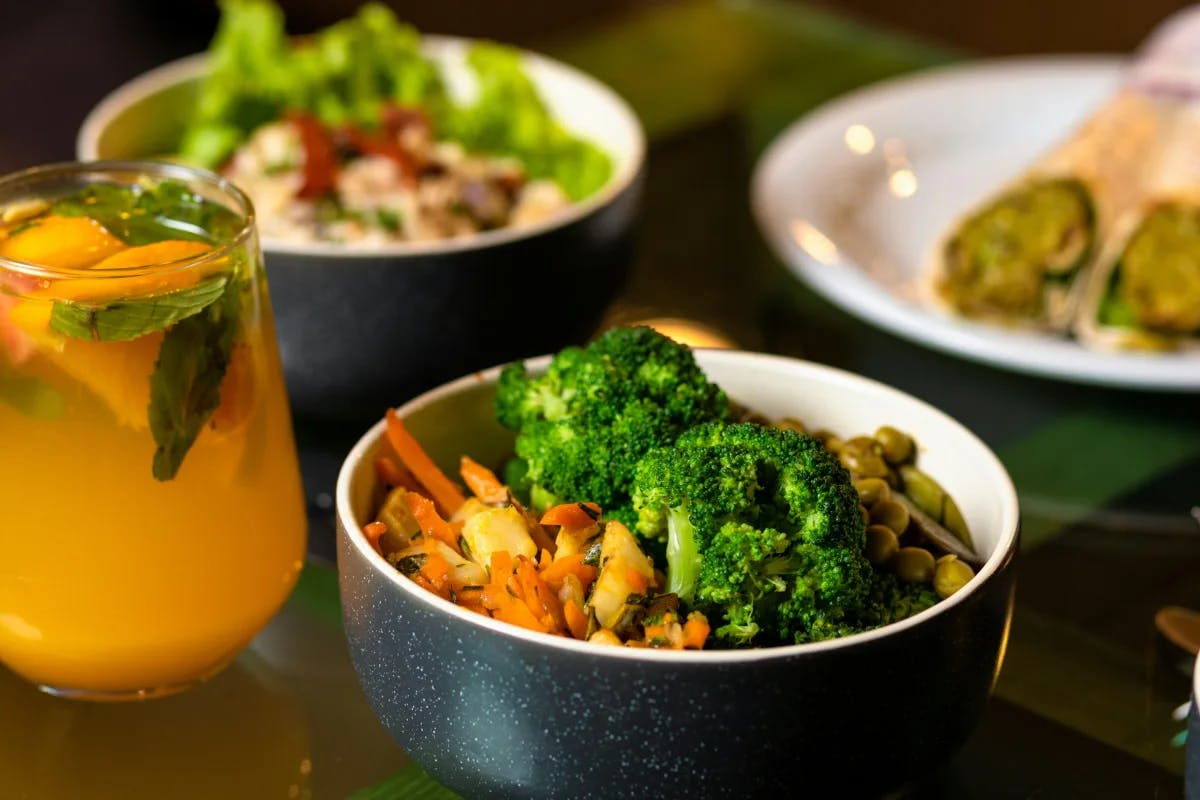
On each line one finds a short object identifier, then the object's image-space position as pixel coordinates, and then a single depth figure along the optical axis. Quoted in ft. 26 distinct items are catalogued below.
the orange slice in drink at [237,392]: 2.17
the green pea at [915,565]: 2.12
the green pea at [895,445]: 2.23
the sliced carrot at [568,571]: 2.07
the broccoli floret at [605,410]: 2.14
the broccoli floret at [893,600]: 2.07
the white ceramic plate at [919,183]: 2.69
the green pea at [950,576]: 2.10
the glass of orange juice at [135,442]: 2.11
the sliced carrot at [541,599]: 2.04
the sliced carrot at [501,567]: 2.05
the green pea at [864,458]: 2.21
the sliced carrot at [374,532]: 2.09
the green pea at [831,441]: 2.24
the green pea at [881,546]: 2.13
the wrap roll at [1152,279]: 2.89
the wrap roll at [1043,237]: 3.01
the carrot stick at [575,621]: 2.04
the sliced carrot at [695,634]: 2.00
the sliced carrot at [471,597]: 2.05
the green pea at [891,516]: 2.17
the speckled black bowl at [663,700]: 1.96
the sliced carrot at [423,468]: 2.17
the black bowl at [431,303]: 2.46
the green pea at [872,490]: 2.18
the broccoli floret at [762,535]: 2.02
